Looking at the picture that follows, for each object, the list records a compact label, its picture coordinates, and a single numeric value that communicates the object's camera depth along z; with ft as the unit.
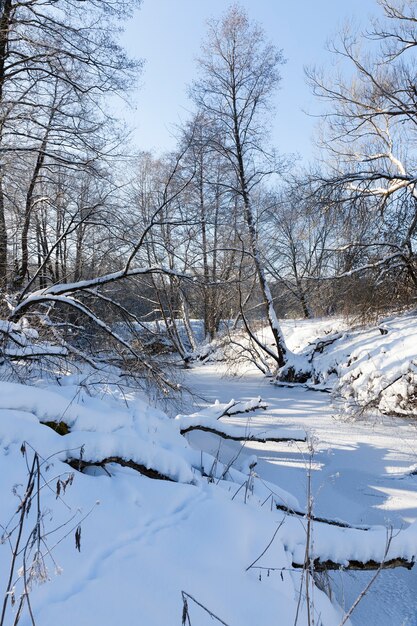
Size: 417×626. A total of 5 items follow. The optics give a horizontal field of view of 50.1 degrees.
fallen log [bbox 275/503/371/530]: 10.94
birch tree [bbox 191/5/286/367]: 41.09
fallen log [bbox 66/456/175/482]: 9.08
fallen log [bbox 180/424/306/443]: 14.98
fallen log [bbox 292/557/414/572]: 8.84
